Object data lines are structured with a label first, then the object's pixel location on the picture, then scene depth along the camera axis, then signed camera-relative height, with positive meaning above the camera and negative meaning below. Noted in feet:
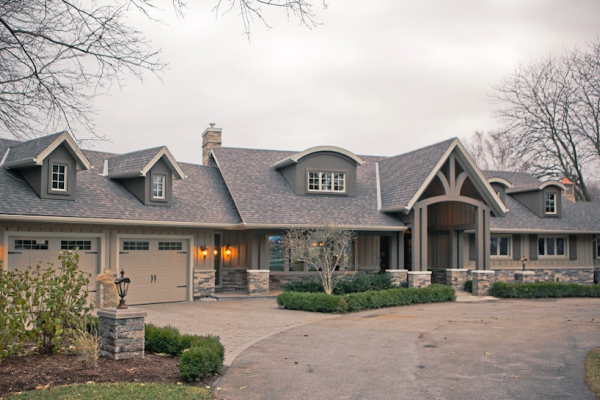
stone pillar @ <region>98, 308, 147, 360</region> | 30.04 -5.09
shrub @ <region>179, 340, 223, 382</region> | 27.04 -6.00
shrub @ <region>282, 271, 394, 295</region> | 63.33 -5.28
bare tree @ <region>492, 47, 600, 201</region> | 109.70 +22.02
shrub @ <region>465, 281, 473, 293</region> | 73.56 -6.15
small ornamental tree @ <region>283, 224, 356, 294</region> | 61.26 -0.70
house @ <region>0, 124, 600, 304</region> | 55.83 +2.66
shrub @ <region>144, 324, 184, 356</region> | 32.04 -5.82
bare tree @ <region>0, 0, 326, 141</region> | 28.04 +9.42
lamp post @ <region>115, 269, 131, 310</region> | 31.37 -2.87
